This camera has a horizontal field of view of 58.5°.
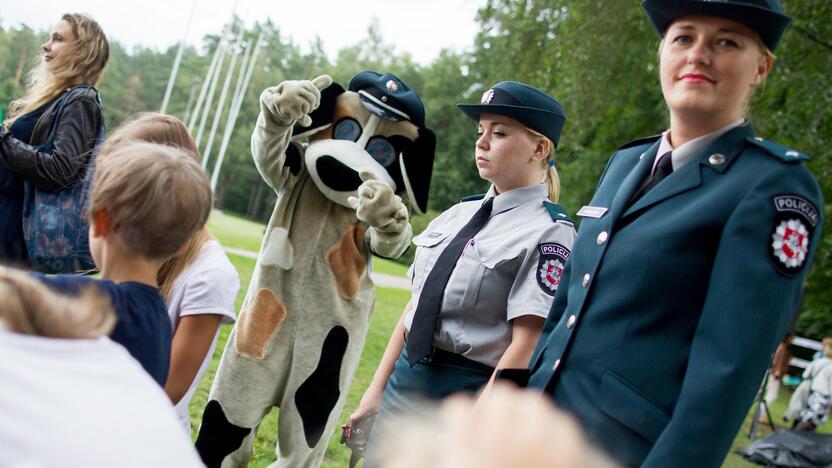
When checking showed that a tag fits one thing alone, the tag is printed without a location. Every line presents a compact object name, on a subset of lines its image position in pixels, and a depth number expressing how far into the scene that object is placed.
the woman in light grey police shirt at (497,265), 2.38
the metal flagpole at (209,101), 29.29
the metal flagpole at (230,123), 26.43
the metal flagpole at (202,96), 29.76
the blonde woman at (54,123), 3.15
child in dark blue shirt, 1.60
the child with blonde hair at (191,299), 2.28
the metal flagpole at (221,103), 28.23
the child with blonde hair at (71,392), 1.02
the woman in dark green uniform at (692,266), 1.46
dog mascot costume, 3.15
